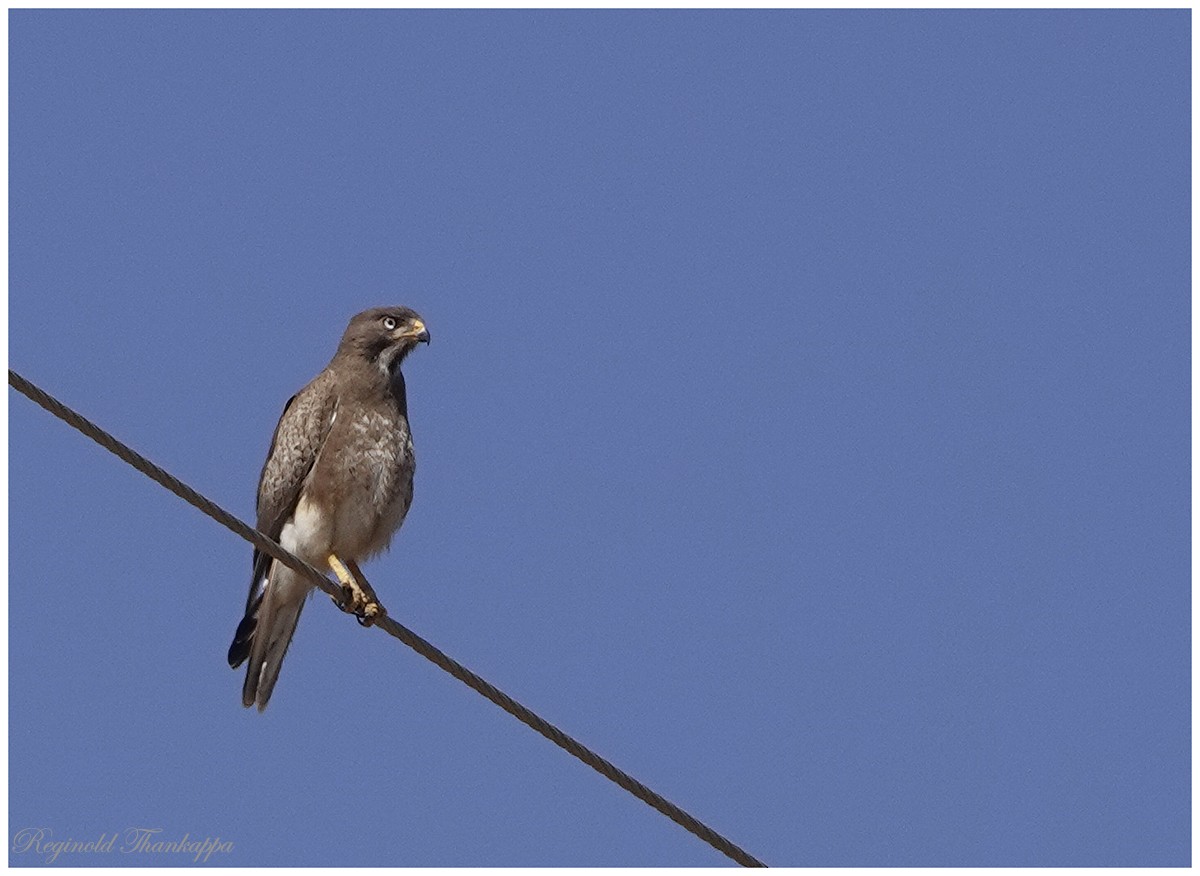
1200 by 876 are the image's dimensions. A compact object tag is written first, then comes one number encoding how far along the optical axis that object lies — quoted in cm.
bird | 1753
